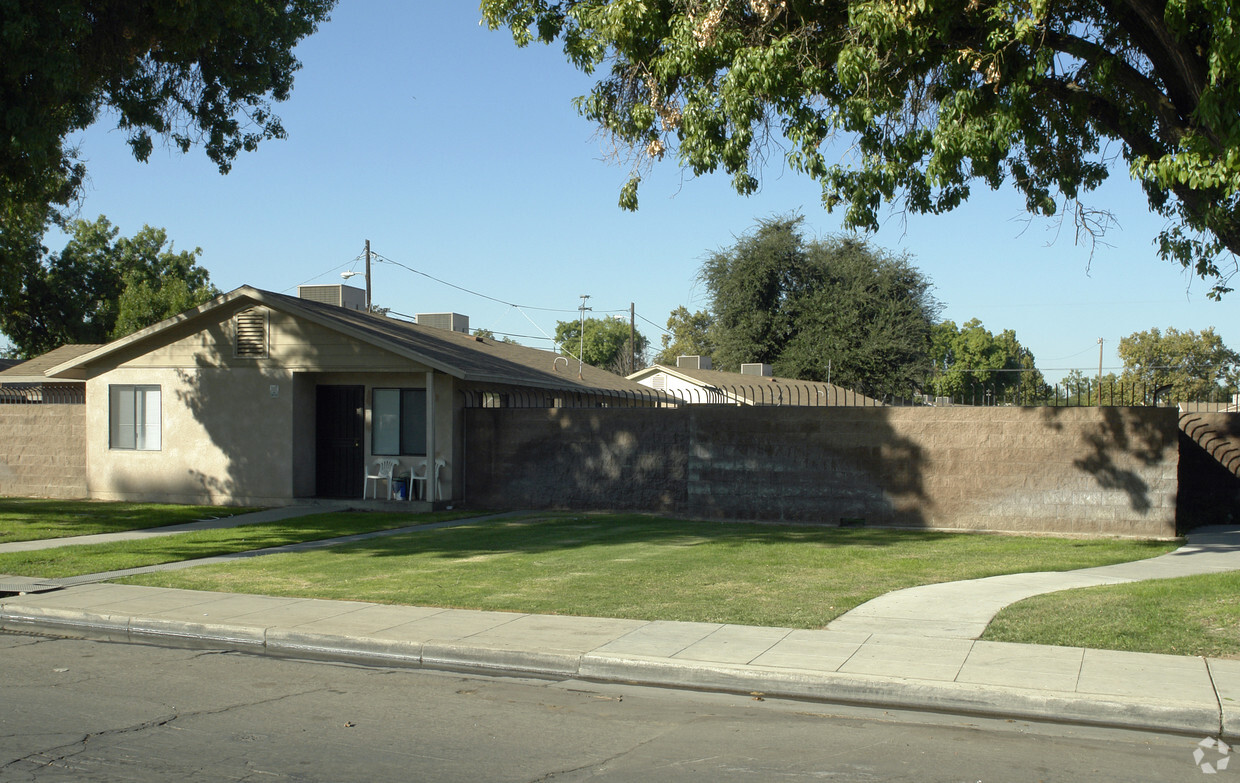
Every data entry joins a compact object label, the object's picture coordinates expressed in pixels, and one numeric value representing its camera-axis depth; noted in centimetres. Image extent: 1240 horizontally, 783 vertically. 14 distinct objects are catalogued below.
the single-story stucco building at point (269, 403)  2058
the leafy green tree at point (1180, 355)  6656
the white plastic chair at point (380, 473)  2080
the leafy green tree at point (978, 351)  8331
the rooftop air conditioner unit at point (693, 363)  4372
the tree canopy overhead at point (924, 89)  998
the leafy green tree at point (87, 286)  4700
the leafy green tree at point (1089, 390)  1574
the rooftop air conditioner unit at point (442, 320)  3109
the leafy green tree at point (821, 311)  4691
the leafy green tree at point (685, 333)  8775
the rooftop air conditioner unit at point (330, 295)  2717
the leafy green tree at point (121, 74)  1513
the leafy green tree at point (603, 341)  10631
